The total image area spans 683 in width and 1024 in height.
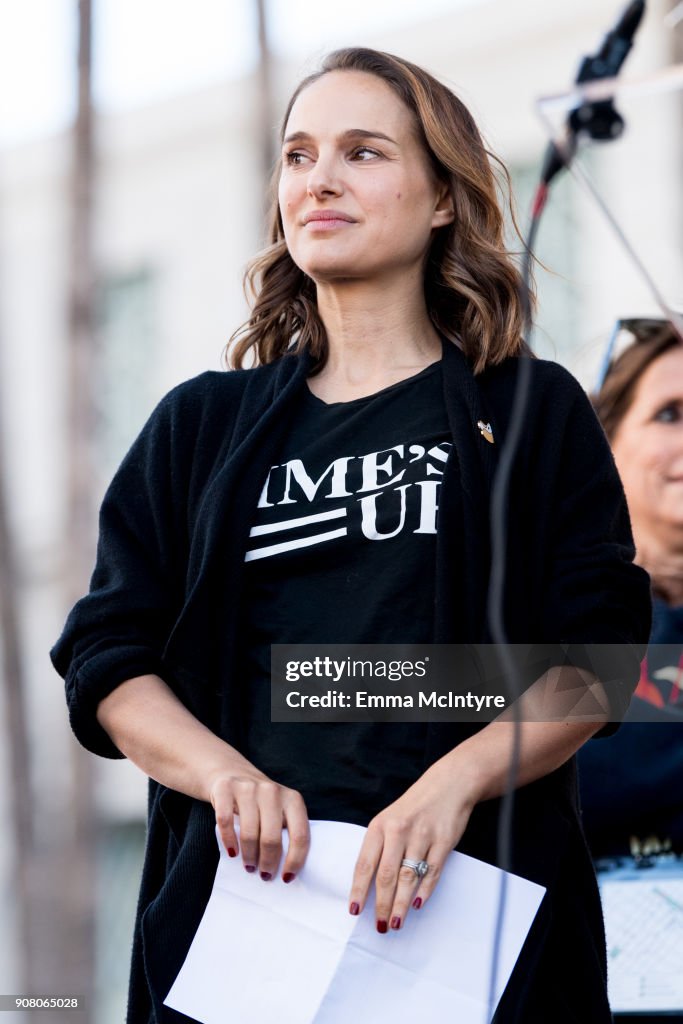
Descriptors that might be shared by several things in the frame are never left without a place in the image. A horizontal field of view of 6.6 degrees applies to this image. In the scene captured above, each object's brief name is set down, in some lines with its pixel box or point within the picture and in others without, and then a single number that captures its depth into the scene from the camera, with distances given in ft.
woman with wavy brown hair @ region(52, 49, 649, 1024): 15.00
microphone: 14.74
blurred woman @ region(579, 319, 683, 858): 16.76
